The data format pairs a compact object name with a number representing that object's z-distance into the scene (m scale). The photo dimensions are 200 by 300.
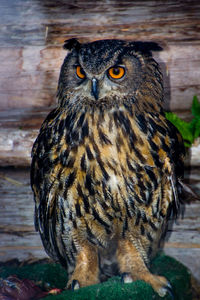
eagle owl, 3.91
